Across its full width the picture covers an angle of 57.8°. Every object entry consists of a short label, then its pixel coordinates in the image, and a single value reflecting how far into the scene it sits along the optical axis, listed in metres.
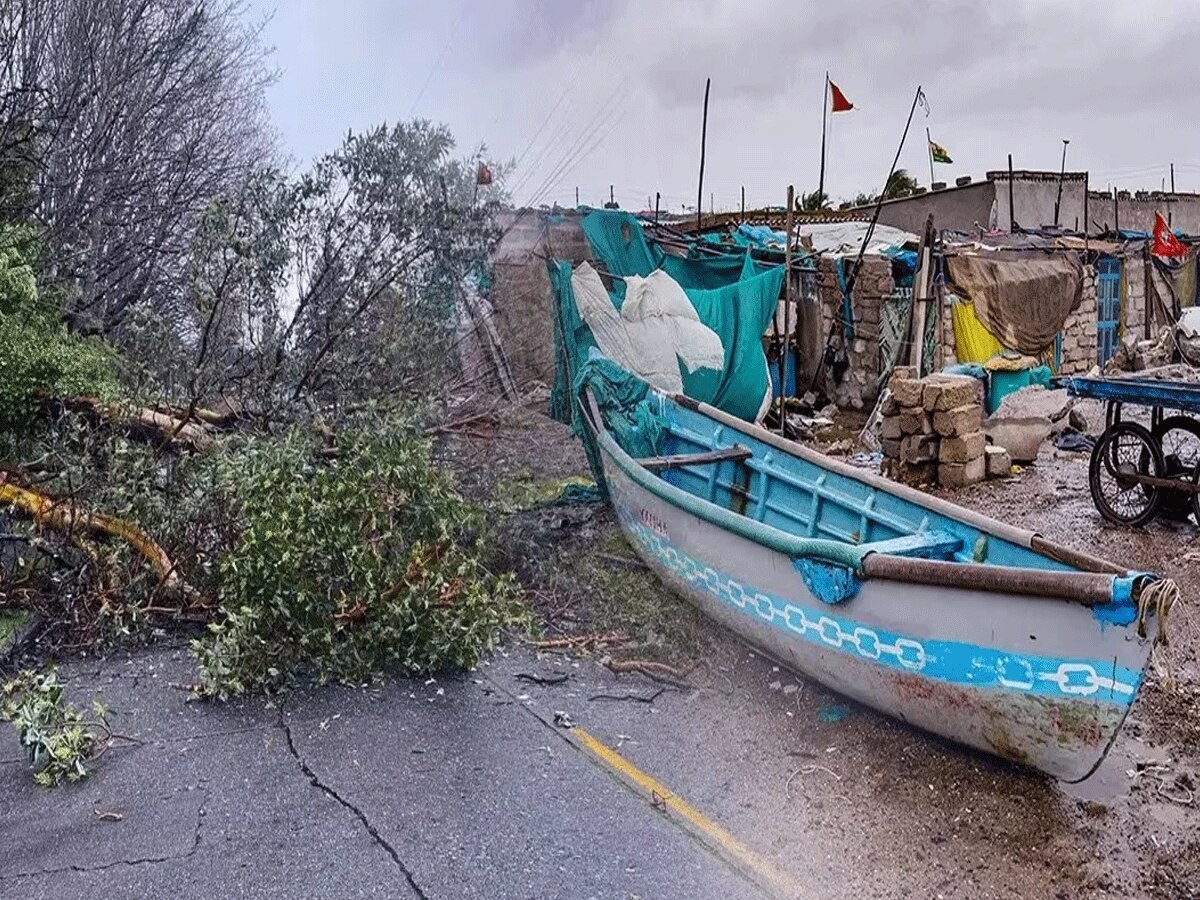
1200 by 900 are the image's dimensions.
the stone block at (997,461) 9.30
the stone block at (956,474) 9.05
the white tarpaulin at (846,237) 13.83
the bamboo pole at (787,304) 10.36
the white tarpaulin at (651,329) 9.82
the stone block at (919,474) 9.21
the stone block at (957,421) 8.99
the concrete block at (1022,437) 9.86
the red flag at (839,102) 14.78
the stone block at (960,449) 9.03
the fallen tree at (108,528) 5.29
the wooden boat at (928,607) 3.56
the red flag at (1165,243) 16.31
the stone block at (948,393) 8.97
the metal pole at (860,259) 12.77
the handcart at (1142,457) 7.02
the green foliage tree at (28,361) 6.27
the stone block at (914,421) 9.15
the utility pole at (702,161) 15.88
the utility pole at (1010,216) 16.02
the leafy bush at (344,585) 4.64
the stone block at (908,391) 9.10
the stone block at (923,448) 9.17
